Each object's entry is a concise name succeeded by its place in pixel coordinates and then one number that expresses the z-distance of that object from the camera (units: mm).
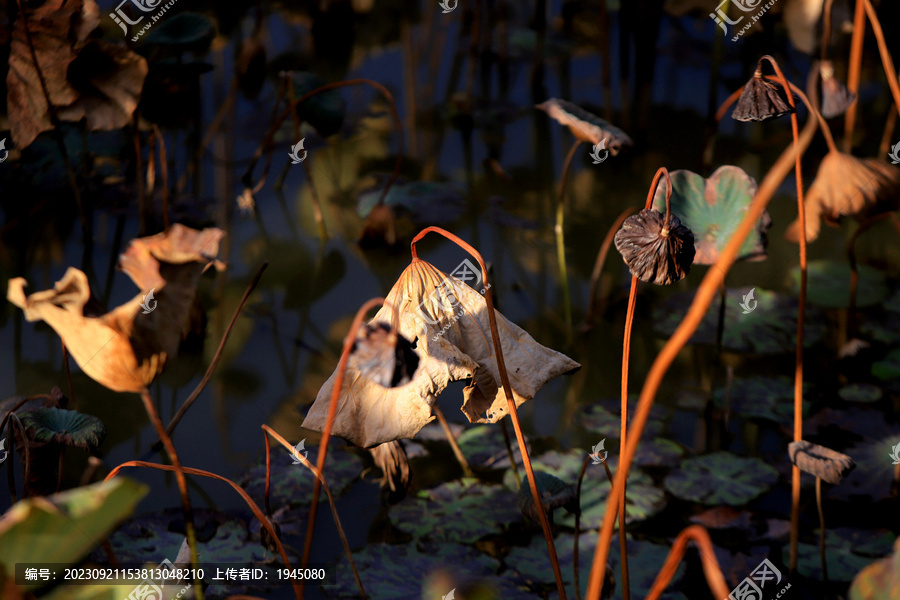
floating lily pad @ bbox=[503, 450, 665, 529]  3874
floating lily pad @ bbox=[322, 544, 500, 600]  3733
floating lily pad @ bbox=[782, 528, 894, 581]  3767
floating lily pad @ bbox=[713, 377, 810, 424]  4083
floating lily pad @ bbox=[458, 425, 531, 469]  3978
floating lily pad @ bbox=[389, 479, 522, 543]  3836
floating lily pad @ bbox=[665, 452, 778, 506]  3909
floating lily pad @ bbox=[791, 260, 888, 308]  4359
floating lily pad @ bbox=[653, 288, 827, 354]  4262
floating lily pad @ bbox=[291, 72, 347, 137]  4583
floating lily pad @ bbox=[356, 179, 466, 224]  4873
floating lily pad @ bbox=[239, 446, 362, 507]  3889
